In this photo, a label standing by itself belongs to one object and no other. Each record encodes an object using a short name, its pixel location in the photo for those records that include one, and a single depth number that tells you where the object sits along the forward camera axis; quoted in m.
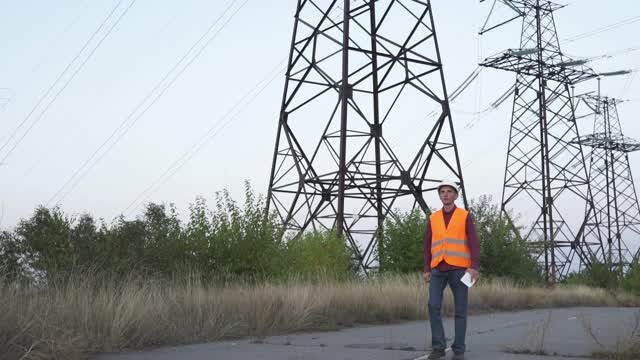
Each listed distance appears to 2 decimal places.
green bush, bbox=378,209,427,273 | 23.31
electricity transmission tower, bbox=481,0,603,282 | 34.94
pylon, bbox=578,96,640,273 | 50.28
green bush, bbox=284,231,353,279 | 17.22
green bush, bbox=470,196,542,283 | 28.88
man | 7.96
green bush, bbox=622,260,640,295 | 33.28
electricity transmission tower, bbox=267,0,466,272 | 21.23
